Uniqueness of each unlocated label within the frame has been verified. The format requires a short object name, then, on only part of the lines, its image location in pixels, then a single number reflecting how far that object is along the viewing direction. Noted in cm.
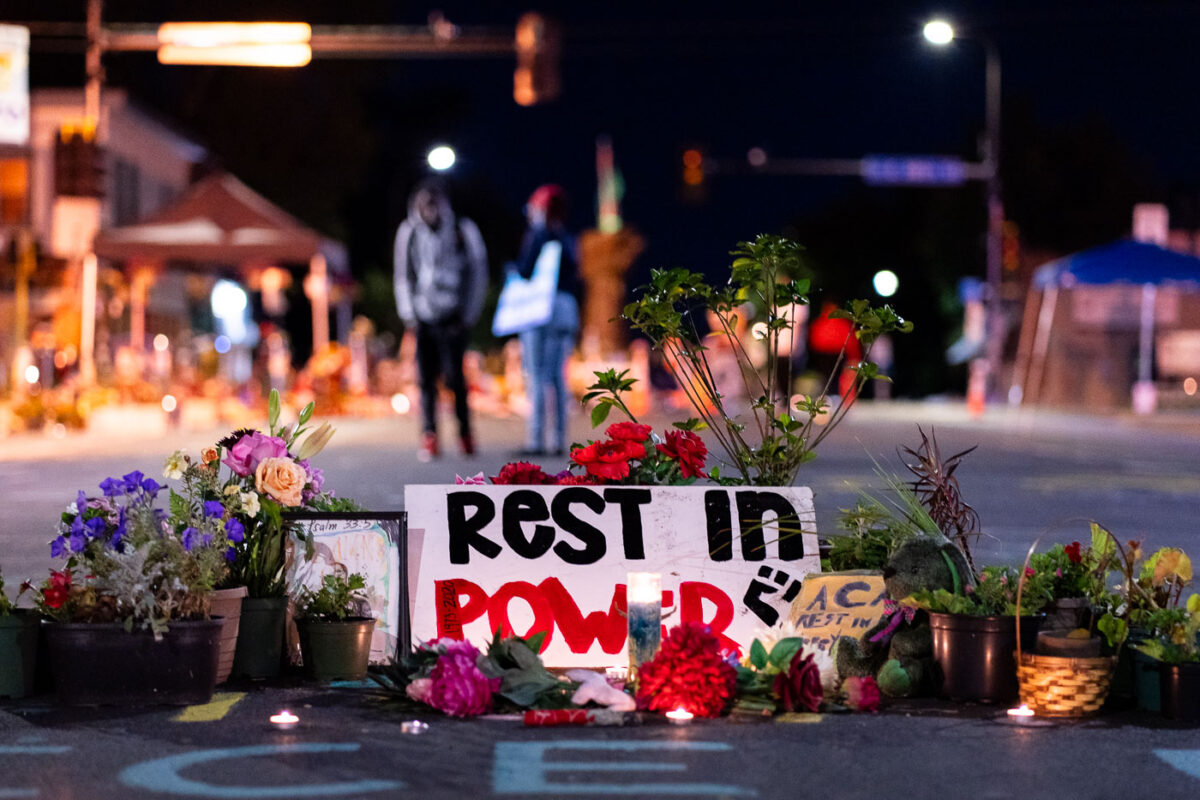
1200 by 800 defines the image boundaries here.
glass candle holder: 635
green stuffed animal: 643
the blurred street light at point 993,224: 4825
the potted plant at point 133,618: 612
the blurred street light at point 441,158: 2399
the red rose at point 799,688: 611
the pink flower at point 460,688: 598
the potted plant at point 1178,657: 612
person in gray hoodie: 1847
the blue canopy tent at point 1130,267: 3756
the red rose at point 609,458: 725
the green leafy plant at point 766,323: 743
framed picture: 684
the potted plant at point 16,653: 628
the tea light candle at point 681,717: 596
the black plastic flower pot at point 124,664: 611
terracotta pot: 649
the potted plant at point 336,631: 666
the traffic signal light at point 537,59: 2814
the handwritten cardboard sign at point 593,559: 690
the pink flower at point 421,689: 606
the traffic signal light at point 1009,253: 5469
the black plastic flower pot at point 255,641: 673
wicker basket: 609
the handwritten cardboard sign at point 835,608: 662
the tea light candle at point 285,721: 586
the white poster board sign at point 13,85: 3244
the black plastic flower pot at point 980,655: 630
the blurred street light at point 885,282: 8062
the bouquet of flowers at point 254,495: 681
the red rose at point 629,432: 734
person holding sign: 1841
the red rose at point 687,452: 740
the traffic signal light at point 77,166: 2841
